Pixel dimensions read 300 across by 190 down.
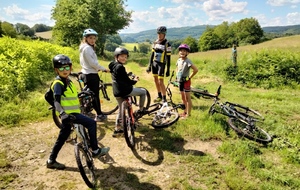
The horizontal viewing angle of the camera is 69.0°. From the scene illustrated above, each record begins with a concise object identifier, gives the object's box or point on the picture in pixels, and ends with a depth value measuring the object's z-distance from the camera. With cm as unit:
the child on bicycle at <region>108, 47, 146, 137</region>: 504
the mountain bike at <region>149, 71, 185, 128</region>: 582
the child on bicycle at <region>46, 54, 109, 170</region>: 366
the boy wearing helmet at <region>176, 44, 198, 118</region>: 643
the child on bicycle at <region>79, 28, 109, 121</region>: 567
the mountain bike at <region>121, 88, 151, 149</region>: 486
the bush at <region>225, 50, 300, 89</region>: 1396
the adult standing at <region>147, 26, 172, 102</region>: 768
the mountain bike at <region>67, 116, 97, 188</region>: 383
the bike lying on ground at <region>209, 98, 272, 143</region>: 586
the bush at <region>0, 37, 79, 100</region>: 800
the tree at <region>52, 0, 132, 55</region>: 3147
